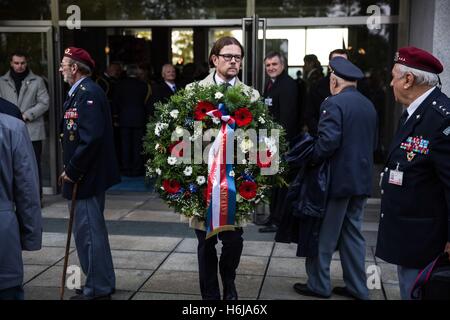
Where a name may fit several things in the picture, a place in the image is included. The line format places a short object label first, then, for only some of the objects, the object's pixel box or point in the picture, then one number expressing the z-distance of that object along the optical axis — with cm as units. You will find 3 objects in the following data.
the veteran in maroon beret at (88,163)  452
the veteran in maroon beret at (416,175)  328
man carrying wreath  432
